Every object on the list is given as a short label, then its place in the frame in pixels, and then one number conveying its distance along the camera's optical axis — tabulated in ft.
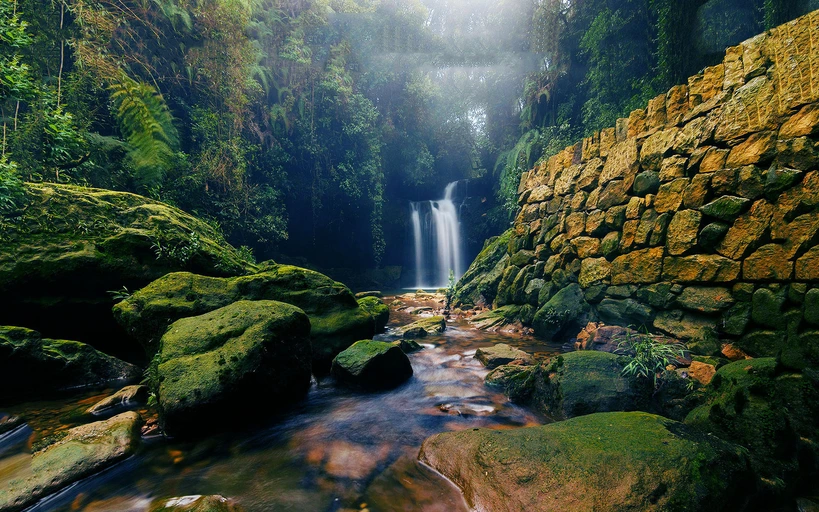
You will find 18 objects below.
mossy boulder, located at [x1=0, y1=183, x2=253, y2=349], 15.63
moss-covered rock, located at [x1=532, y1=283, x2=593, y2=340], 21.06
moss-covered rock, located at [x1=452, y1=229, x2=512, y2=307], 32.30
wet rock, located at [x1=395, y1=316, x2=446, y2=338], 25.02
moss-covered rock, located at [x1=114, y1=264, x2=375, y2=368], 13.99
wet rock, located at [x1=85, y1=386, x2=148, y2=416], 12.19
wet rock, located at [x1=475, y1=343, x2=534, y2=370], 17.25
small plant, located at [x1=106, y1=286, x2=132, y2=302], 16.38
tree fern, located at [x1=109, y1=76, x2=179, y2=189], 29.08
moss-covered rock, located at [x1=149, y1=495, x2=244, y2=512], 6.72
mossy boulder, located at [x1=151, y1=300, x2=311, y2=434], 10.39
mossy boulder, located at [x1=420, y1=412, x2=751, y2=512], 6.19
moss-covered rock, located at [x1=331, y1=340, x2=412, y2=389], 15.07
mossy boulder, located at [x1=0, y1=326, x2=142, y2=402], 12.81
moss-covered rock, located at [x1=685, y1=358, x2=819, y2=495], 7.39
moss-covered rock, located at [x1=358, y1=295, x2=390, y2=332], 27.37
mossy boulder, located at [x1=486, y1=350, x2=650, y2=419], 11.03
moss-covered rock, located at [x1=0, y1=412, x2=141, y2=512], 7.66
